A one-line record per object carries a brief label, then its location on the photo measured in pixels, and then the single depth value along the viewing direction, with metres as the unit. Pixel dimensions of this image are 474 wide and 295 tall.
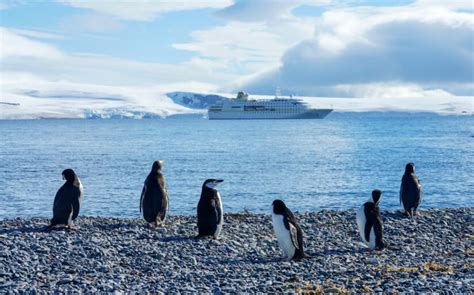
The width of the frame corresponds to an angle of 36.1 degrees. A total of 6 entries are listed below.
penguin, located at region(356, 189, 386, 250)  9.98
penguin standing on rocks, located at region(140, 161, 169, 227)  11.55
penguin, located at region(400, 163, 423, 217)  13.29
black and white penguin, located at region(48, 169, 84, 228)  10.93
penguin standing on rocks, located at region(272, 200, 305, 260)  9.16
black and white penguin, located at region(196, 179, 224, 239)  10.40
